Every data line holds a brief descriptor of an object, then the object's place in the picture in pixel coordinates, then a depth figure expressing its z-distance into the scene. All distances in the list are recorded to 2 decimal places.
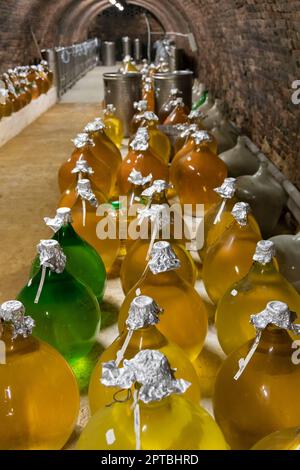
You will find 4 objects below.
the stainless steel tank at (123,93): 4.52
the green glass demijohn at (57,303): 1.28
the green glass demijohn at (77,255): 1.52
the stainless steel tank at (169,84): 4.28
